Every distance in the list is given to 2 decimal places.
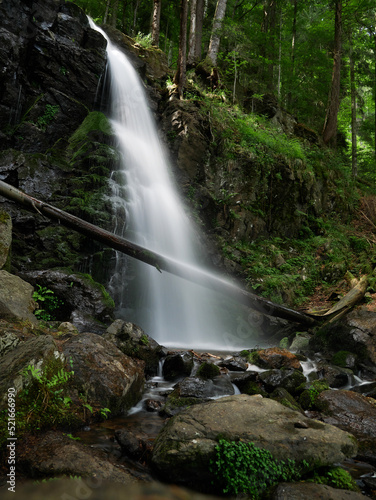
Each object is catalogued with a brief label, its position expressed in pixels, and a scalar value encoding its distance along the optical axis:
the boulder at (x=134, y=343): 5.34
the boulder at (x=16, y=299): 4.78
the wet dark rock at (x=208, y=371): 5.18
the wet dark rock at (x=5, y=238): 6.01
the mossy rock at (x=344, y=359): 6.63
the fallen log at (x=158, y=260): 6.82
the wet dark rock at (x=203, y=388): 4.65
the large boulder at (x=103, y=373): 3.77
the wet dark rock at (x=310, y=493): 2.50
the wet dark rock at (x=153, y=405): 4.20
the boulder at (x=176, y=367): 5.45
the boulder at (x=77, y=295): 6.89
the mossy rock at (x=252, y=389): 4.82
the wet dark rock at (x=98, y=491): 2.17
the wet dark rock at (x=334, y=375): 5.79
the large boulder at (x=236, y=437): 2.68
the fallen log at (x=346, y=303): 8.09
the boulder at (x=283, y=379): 5.00
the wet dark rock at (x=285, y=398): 4.29
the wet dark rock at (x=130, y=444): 3.00
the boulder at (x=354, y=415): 3.78
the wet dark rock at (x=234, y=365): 5.93
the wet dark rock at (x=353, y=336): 6.86
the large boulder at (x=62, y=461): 2.41
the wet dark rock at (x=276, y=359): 6.09
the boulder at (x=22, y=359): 2.87
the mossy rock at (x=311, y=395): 4.60
